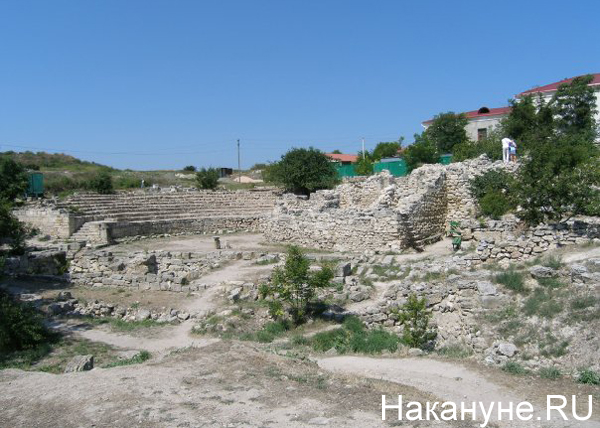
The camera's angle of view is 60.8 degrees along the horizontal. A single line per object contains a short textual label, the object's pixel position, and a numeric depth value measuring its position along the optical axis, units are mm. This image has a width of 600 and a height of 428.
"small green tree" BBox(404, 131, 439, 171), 31156
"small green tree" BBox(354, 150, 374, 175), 36175
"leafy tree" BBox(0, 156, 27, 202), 29172
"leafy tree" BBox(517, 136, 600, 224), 14383
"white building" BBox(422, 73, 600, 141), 37500
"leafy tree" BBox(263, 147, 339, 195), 35156
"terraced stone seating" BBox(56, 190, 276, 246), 27562
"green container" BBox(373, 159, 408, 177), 33062
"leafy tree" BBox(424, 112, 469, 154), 37406
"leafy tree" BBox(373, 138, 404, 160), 51031
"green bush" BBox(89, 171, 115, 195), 35312
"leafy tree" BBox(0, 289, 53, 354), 10581
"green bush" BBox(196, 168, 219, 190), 40250
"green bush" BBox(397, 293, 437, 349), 9727
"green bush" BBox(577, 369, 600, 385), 7016
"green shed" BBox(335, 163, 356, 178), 40341
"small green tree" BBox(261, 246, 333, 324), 11938
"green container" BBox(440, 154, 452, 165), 31838
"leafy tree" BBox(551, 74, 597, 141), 30262
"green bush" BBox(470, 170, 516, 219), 19188
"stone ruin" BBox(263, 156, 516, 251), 19094
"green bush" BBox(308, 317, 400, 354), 9695
